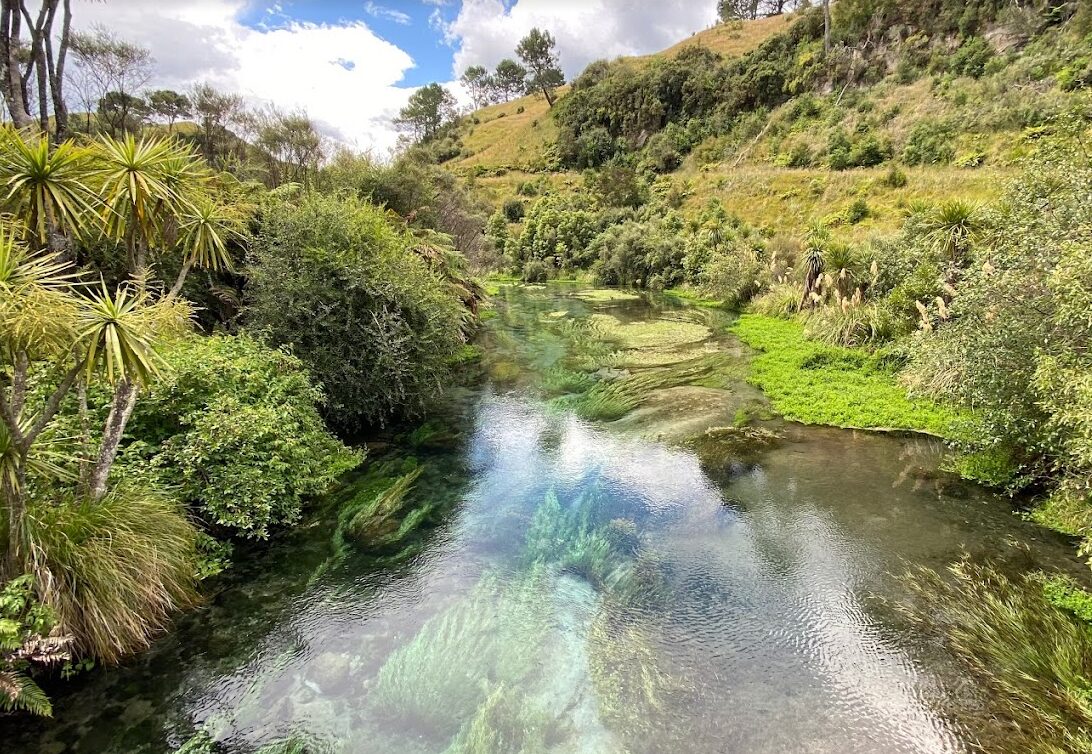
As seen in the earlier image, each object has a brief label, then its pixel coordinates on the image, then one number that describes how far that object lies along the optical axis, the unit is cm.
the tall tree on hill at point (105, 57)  3241
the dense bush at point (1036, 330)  775
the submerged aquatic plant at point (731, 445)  1333
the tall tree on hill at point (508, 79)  12712
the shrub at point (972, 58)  4878
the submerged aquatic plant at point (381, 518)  1045
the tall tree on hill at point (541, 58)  11831
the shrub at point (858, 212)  3894
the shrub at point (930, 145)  4097
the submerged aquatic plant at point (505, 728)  611
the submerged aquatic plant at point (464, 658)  668
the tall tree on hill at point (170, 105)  3909
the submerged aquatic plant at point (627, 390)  1720
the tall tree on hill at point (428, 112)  11669
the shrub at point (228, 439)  904
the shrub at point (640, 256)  4631
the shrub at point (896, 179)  4007
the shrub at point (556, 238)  5909
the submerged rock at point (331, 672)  696
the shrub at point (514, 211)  7400
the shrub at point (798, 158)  5462
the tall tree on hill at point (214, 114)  3509
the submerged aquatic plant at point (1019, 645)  584
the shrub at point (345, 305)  1350
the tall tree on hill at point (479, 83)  13338
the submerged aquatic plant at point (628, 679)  636
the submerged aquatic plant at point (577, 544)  941
